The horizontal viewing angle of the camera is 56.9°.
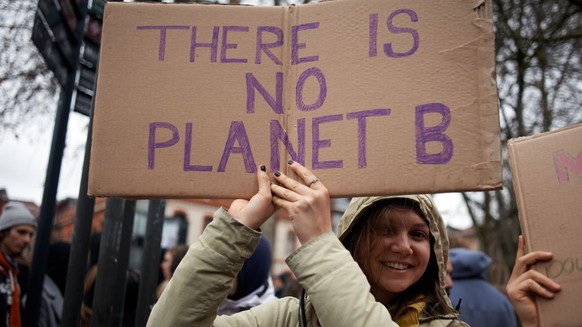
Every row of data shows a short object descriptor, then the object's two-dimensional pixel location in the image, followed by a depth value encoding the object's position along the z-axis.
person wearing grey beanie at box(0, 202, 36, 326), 3.22
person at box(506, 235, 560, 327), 1.44
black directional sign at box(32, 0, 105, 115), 2.58
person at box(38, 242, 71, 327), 3.80
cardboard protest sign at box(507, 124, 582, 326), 1.41
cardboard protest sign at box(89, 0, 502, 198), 1.41
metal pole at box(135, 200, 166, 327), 2.87
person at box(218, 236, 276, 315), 3.05
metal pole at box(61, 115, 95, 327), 2.40
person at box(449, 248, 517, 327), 3.32
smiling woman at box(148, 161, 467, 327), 1.33
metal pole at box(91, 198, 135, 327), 2.40
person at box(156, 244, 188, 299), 3.46
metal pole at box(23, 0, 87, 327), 3.02
